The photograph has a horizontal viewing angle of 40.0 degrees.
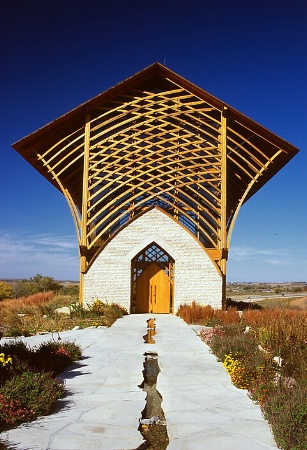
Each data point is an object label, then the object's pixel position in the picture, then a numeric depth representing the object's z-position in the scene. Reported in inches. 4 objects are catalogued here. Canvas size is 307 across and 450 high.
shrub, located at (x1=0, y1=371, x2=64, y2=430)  213.6
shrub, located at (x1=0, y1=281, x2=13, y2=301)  1177.9
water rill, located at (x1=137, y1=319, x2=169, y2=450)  202.8
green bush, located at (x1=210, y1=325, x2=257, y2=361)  355.0
